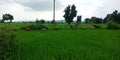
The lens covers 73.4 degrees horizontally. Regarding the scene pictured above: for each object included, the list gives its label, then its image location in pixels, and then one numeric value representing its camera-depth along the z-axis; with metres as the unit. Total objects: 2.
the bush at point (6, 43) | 2.95
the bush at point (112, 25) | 12.63
